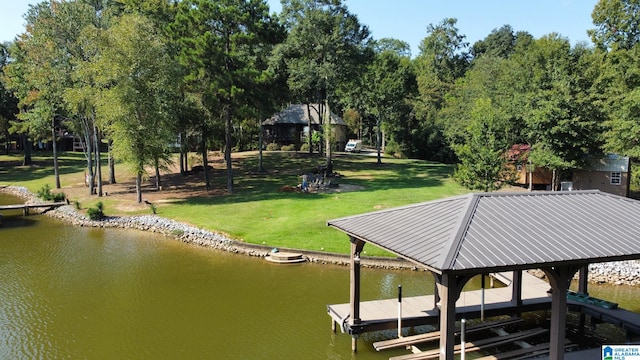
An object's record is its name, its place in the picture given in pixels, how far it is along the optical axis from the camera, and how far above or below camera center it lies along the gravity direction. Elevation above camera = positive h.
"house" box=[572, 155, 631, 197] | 32.72 -2.19
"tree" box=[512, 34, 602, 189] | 30.72 +1.84
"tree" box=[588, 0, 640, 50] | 40.06 +10.77
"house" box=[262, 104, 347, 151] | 63.28 +2.86
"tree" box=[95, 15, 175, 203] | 32.38 +4.17
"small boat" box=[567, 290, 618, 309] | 15.97 -5.54
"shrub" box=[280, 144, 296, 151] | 60.50 -0.18
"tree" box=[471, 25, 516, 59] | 101.69 +24.20
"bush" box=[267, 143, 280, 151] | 61.19 -0.04
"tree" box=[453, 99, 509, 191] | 26.06 -0.65
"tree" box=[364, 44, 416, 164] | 50.59 +6.72
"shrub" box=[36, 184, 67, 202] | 37.16 -3.79
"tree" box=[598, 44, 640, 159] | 26.97 +2.69
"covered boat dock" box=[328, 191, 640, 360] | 10.38 -2.36
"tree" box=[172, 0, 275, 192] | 34.97 +7.76
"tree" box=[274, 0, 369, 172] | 42.09 +9.34
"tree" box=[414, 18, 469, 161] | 62.09 +11.30
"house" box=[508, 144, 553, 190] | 33.81 -2.23
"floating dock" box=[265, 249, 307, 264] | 23.30 -5.65
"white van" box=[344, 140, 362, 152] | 65.69 -0.02
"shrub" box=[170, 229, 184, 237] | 28.33 -5.23
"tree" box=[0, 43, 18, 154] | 54.34 +5.67
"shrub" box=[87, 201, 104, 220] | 31.94 -4.41
